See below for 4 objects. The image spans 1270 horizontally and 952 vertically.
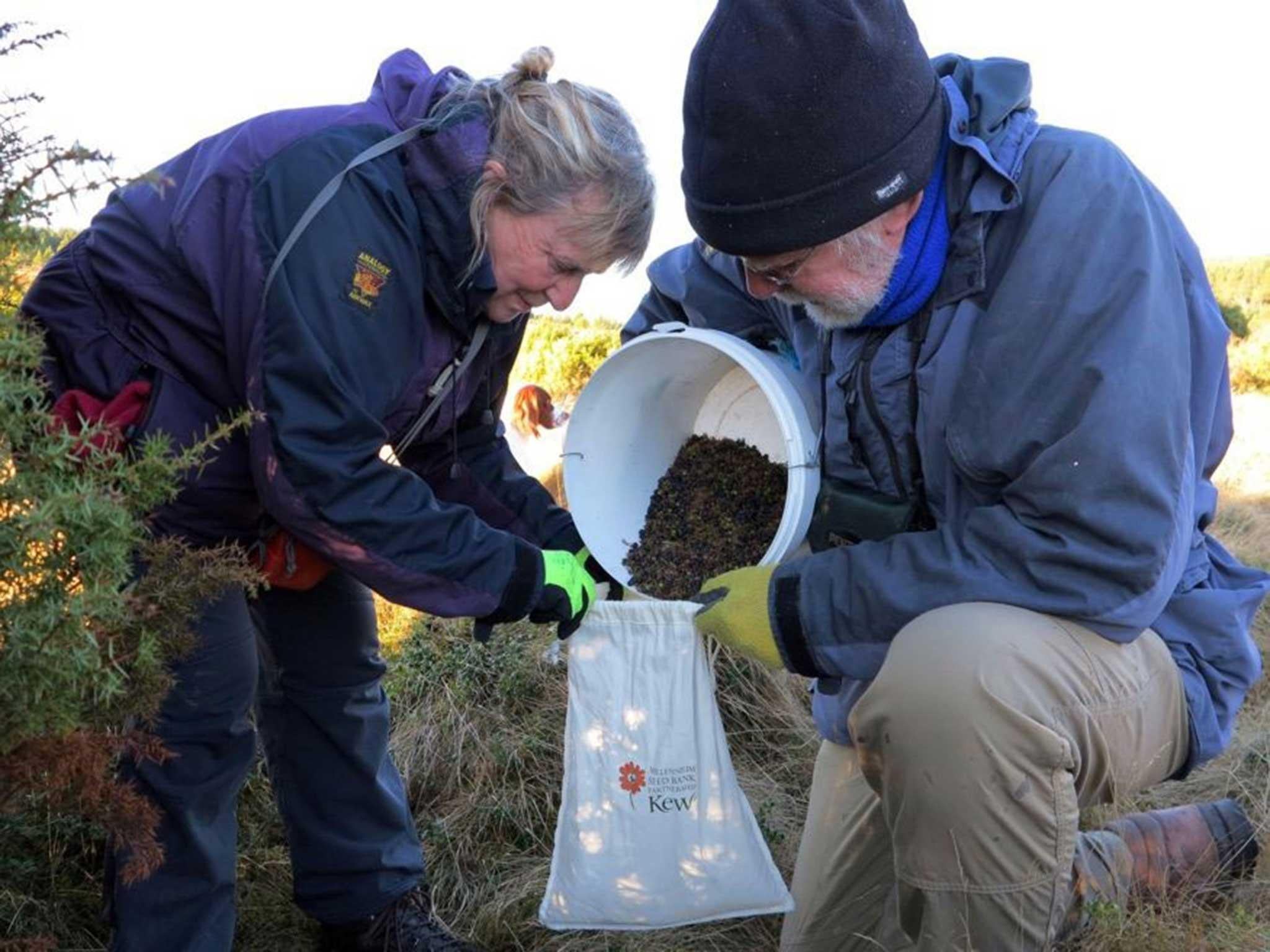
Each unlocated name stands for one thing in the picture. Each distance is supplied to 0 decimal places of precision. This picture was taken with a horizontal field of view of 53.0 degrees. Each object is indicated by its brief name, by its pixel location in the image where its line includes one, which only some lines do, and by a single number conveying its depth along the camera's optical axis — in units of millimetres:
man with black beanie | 1867
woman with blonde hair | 1963
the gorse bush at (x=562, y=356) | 7098
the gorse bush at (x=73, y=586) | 1369
